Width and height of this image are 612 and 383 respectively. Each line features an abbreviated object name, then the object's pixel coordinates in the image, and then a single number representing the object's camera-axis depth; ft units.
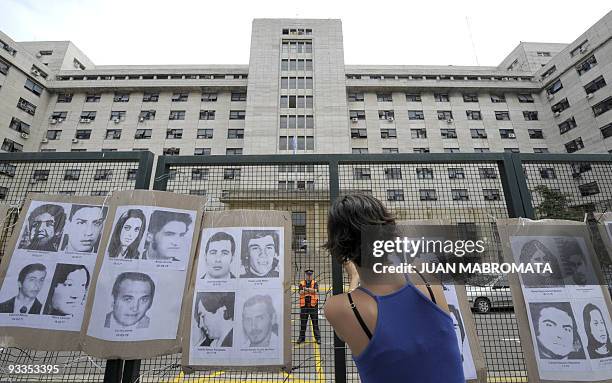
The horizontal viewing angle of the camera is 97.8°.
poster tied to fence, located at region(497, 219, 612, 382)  7.12
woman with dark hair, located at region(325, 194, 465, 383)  3.80
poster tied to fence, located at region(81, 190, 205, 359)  7.04
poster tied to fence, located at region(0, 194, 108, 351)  7.23
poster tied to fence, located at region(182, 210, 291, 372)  7.17
